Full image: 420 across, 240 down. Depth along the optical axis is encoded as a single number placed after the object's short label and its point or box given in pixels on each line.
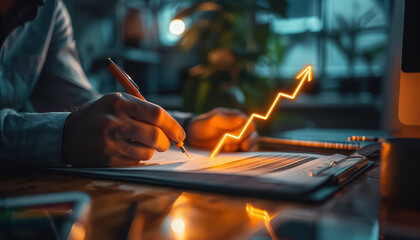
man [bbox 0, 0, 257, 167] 0.53
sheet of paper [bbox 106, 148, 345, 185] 0.45
